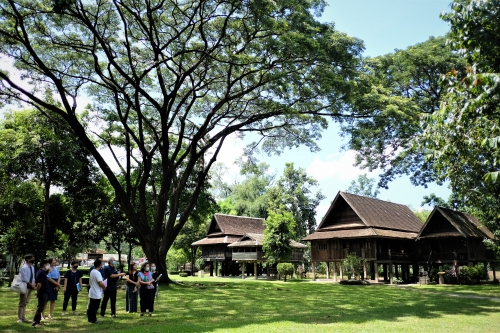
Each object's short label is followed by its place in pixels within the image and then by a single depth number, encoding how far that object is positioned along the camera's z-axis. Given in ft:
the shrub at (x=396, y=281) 101.65
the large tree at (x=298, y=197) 187.21
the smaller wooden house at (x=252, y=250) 127.34
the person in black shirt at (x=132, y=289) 35.27
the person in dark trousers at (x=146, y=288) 35.56
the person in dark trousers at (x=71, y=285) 37.55
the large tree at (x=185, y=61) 54.65
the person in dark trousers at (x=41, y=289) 30.37
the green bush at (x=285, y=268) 110.34
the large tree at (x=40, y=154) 81.30
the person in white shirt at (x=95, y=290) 31.24
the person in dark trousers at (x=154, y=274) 41.46
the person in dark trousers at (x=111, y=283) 34.24
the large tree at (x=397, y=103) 62.08
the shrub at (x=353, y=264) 96.02
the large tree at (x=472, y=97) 18.86
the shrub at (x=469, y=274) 93.56
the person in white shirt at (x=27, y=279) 30.63
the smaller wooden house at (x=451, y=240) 96.84
